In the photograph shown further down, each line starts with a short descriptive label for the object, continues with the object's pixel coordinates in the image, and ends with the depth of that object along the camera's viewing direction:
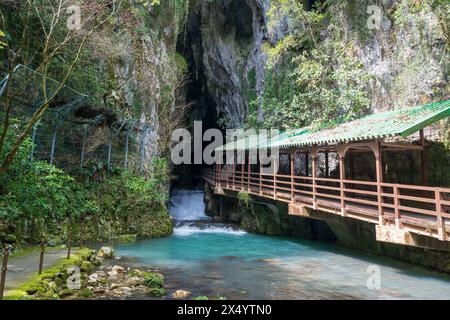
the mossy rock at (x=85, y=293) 7.93
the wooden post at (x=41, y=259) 8.02
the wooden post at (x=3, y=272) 5.57
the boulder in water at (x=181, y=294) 8.46
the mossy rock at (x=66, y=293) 7.78
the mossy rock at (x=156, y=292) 8.50
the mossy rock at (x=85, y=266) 9.94
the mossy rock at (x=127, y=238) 16.92
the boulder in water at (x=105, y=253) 12.56
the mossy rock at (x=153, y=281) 9.19
